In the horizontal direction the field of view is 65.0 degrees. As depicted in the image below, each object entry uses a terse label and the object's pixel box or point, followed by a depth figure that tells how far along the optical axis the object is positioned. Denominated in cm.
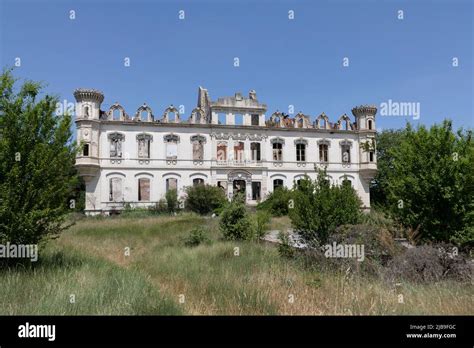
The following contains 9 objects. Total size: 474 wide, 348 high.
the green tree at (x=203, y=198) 3125
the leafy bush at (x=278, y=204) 2983
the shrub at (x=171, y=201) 3186
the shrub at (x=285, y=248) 974
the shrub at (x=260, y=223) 1478
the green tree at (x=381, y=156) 4331
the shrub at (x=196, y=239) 1362
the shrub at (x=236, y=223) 1434
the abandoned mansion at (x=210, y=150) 3350
